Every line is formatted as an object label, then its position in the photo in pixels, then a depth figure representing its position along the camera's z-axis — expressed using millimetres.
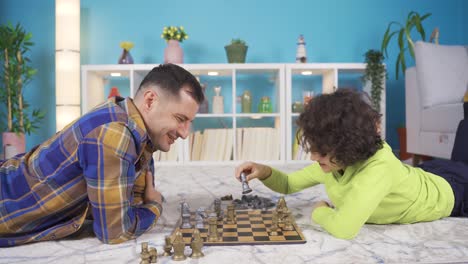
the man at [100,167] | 1148
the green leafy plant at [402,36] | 3746
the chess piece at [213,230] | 1272
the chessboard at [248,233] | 1255
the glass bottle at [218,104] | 3807
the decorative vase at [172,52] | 3738
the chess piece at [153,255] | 1098
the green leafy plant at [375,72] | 3617
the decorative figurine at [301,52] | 3799
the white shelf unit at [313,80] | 3695
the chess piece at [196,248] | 1138
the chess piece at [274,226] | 1335
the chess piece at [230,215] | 1482
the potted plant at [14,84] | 3588
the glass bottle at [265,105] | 3848
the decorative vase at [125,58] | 3768
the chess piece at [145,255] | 1073
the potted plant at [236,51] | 3740
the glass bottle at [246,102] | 3828
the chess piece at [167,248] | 1172
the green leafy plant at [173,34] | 3742
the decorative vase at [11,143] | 3576
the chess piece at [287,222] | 1398
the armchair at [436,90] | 2998
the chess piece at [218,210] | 1519
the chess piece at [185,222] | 1417
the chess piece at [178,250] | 1125
